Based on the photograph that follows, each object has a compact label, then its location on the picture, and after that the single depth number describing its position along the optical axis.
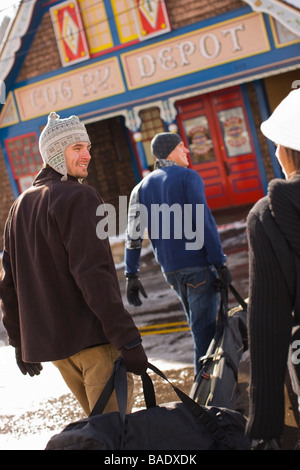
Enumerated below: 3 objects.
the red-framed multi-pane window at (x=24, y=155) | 15.68
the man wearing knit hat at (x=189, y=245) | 4.42
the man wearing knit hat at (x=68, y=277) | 2.97
